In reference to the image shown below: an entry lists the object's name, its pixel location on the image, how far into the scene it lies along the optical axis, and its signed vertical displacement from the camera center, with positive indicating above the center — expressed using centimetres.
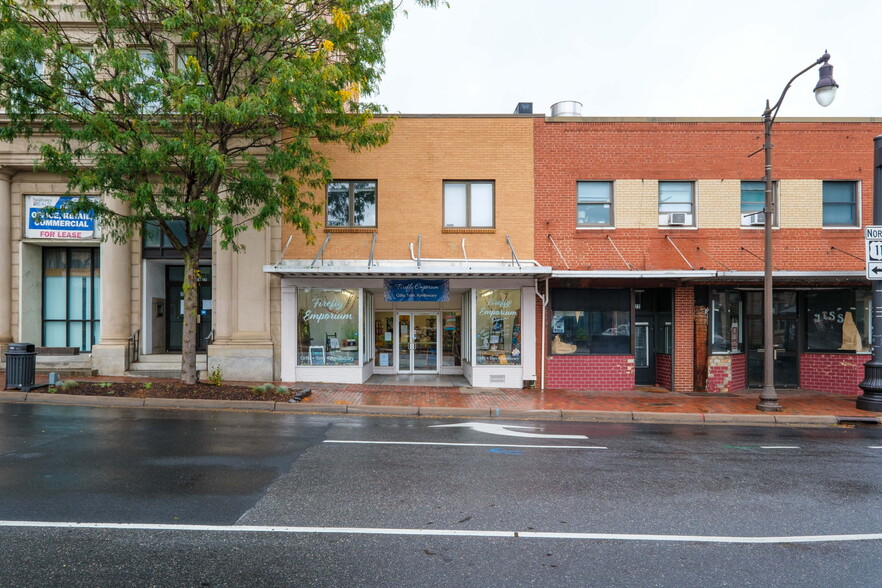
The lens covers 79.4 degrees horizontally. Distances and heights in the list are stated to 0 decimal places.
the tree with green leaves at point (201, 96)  1001 +414
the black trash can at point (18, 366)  1104 -129
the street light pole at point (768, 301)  1142 +7
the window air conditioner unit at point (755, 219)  1411 +226
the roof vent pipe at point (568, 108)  1606 +593
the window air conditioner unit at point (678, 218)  1415 +229
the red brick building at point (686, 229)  1416 +202
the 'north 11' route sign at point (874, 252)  1155 +114
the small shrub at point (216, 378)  1216 -170
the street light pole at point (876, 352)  1162 -106
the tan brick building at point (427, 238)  1416 +178
